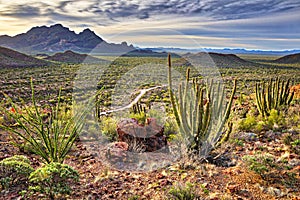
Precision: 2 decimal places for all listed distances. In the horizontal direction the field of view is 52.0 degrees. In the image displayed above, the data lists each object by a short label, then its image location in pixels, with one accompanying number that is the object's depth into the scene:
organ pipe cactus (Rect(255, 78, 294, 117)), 8.33
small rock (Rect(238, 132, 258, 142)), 6.23
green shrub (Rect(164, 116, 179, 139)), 6.78
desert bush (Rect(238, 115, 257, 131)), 6.91
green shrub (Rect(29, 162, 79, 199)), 3.82
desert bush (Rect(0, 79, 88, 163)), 4.55
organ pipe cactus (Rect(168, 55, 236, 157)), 5.27
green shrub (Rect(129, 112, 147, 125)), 6.96
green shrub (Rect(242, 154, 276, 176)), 4.27
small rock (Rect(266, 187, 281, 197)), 3.85
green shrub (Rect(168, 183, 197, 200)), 3.73
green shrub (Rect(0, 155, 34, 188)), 4.18
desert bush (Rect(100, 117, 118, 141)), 6.55
